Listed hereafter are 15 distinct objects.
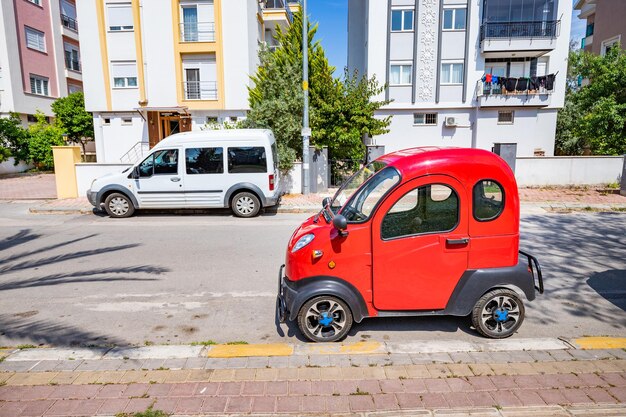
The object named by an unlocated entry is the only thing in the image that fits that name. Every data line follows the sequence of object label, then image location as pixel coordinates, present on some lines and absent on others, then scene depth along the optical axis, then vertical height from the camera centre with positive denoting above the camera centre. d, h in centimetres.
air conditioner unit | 2412 +154
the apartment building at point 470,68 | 2331 +468
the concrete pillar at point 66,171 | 1398 -74
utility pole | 1373 +91
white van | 1109 -78
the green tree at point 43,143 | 2419 +39
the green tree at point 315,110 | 1462 +141
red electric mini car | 409 -106
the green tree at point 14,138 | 2230 +66
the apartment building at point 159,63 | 2359 +501
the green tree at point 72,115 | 2739 +230
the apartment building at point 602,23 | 2802 +904
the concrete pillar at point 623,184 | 1380 -128
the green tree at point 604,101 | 1563 +184
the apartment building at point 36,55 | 2648 +682
